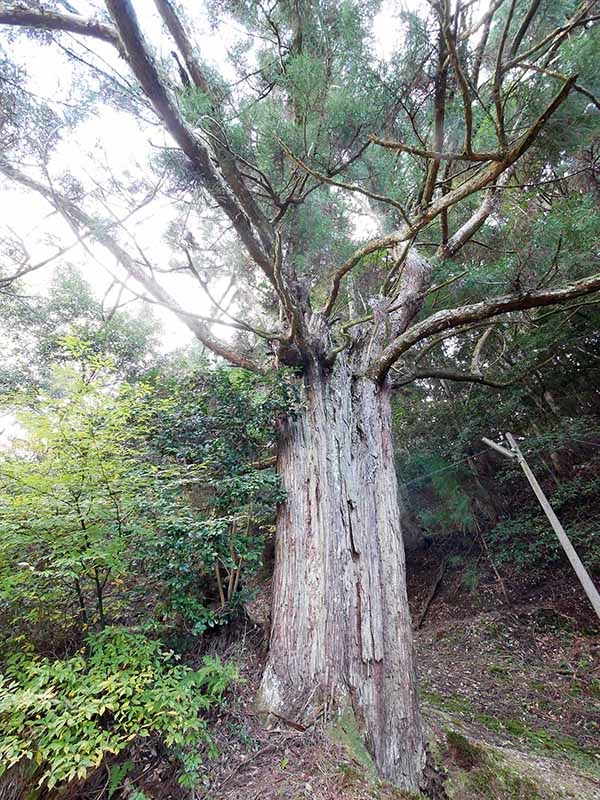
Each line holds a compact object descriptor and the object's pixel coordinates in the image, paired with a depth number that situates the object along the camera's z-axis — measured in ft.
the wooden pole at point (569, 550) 10.66
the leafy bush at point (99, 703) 4.69
